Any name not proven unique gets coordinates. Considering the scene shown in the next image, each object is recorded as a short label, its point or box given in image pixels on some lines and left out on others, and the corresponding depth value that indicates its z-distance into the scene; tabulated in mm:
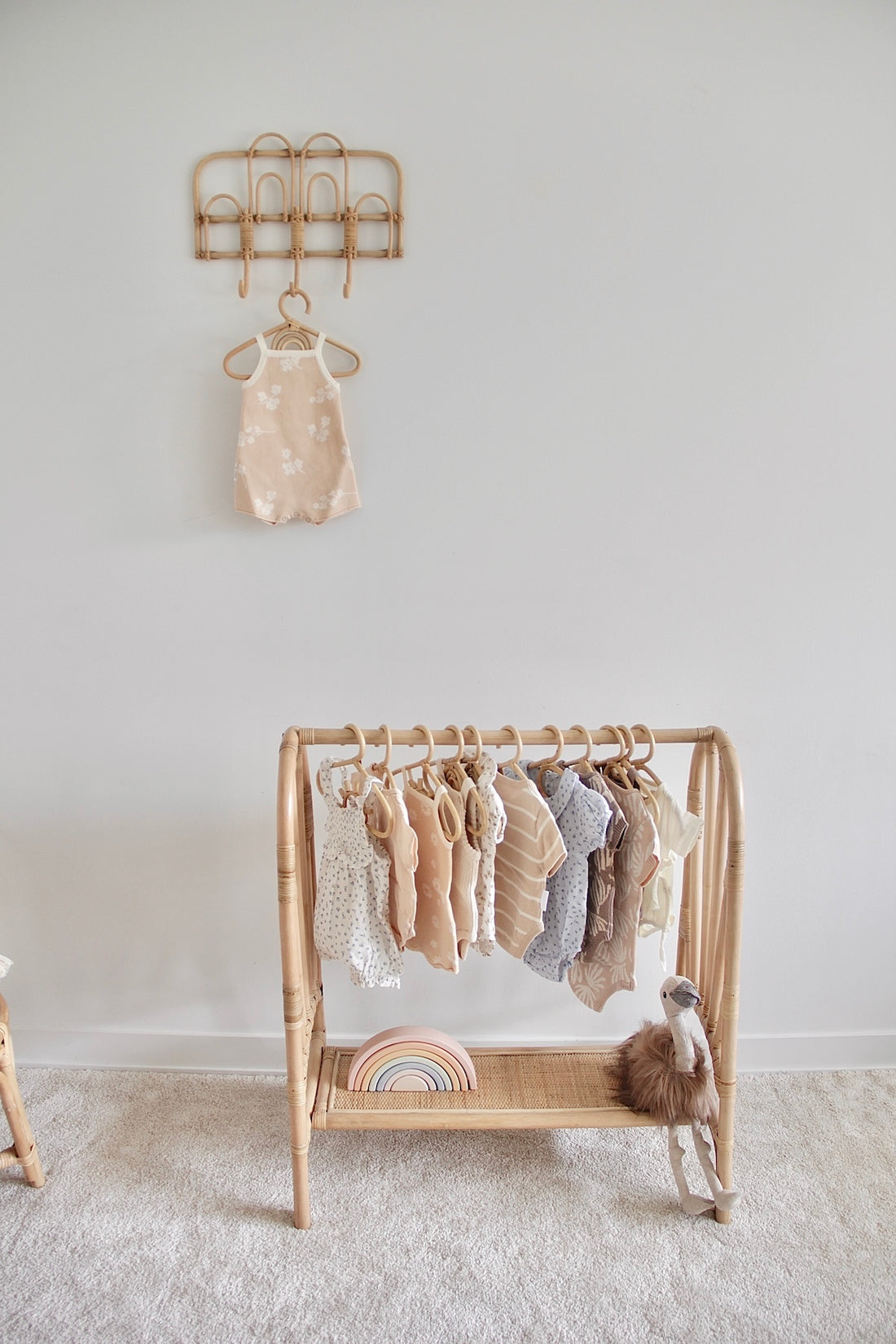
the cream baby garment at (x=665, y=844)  1546
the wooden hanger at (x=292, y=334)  1783
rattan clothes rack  1529
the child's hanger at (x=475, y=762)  1535
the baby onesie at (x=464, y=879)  1481
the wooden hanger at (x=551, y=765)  1568
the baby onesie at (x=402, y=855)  1456
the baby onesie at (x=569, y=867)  1508
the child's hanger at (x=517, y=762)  1531
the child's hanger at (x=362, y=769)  1458
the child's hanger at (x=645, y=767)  1585
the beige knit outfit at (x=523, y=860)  1487
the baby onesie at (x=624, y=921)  1529
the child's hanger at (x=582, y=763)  1579
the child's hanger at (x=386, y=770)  1480
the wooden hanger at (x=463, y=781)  1488
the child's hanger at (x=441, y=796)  1477
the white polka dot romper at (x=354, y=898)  1493
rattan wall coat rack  1756
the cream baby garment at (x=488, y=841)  1485
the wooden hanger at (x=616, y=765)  1601
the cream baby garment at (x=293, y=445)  1764
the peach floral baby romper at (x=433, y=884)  1472
